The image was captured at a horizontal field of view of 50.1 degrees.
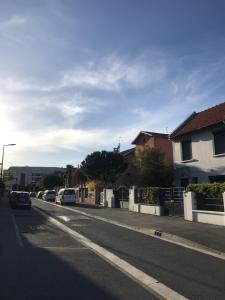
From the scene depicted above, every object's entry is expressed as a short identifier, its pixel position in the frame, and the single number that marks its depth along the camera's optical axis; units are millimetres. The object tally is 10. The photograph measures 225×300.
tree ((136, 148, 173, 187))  19735
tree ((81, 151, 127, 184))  29705
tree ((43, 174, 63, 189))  63568
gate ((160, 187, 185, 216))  14074
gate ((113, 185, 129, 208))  20570
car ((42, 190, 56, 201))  36778
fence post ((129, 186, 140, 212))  17354
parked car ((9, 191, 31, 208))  21433
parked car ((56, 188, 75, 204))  27560
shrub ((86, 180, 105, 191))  29526
